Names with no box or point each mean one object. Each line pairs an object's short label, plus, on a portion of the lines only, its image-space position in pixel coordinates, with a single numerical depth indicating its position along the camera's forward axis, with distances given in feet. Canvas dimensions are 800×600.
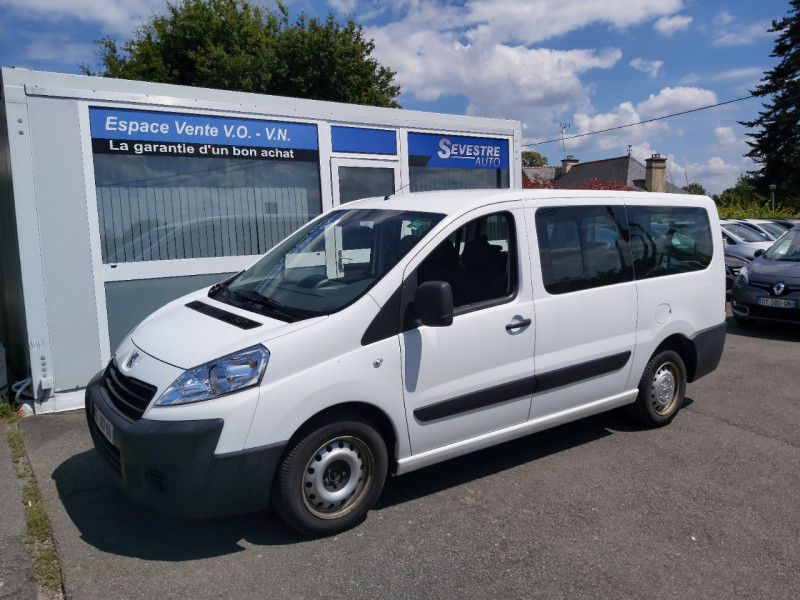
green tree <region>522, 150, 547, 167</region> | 238.07
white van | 10.66
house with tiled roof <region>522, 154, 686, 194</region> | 158.30
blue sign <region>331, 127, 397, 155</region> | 23.81
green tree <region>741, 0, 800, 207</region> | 136.46
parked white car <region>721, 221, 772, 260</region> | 44.91
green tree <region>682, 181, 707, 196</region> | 130.89
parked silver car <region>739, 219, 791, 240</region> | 50.60
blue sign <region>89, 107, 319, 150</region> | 19.29
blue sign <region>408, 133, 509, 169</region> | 26.03
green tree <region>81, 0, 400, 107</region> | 74.23
